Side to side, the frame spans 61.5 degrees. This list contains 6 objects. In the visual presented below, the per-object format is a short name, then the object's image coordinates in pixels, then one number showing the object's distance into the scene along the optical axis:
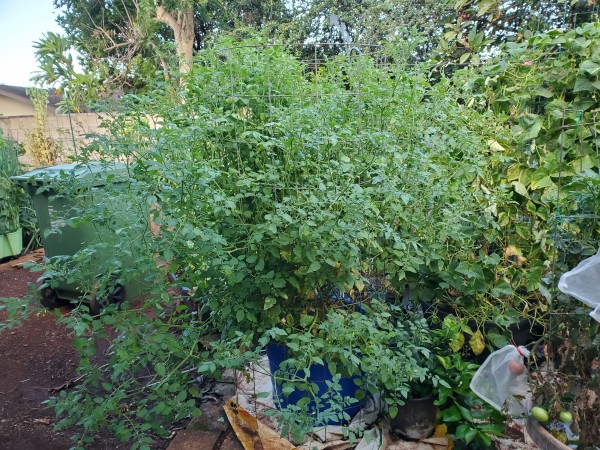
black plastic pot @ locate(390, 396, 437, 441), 2.31
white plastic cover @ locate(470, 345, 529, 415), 1.93
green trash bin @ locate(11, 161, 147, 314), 2.04
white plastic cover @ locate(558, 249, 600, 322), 1.56
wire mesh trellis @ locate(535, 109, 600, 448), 1.67
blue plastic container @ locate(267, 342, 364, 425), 2.31
